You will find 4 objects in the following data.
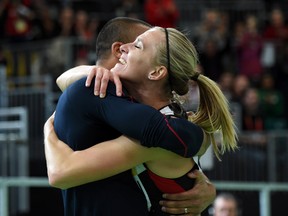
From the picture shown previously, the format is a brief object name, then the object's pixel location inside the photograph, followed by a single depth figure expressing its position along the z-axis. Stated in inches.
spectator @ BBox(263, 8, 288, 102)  547.2
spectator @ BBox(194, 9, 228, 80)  534.9
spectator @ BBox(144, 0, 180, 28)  539.8
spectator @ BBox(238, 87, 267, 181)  416.2
